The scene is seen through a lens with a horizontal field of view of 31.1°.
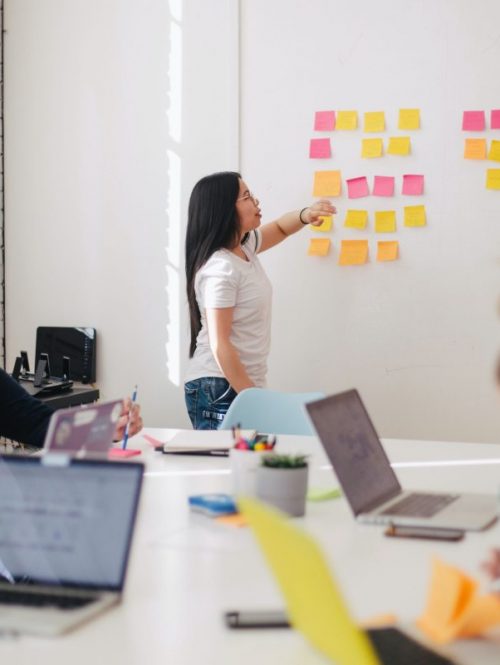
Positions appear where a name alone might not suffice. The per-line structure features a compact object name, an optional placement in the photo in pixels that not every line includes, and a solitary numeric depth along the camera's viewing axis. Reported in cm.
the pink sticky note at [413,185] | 355
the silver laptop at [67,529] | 113
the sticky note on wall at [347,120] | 360
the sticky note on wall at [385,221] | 359
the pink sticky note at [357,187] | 361
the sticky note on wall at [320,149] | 365
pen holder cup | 165
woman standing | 317
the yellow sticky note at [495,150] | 346
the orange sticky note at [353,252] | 363
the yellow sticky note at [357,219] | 362
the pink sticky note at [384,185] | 358
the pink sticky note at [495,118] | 346
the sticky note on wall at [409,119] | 354
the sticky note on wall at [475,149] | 348
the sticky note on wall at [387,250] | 359
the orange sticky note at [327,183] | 364
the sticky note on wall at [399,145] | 355
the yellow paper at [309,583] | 75
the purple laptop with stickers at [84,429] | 147
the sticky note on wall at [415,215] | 355
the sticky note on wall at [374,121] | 358
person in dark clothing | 218
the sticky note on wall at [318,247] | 367
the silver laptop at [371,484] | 158
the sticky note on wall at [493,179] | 347
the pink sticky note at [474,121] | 347
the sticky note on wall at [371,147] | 358
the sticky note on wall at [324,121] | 363
